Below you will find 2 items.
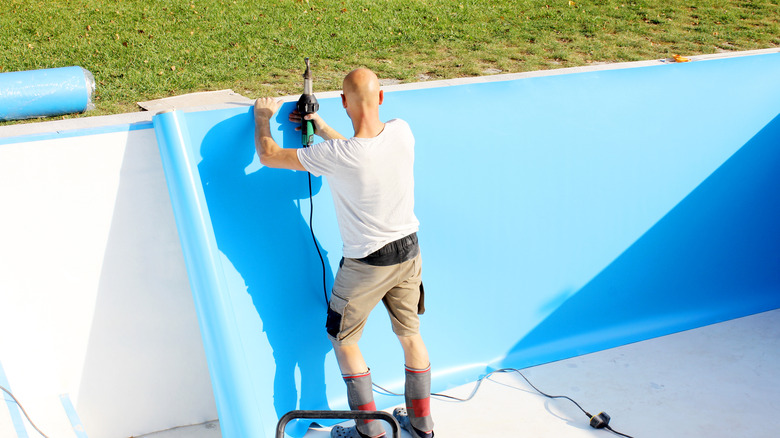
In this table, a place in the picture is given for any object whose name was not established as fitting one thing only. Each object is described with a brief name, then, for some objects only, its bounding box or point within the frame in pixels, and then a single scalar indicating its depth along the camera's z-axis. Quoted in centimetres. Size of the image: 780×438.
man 271
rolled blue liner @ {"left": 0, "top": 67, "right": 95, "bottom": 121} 448
